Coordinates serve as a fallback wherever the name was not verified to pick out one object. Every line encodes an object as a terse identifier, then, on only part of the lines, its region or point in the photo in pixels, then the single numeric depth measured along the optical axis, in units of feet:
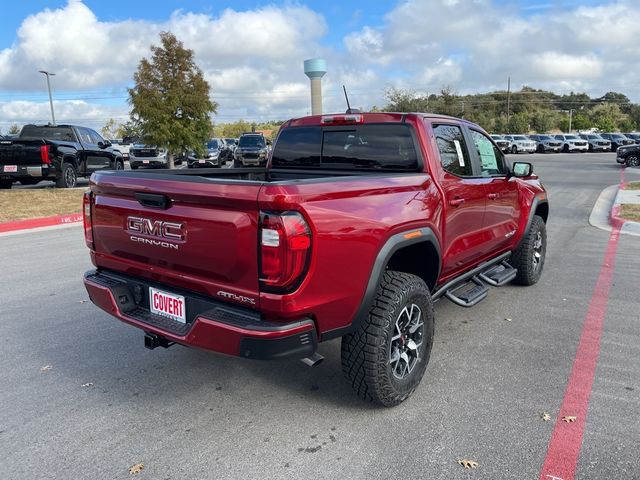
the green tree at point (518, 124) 224.94
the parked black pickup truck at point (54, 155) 42.24
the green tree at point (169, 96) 57.62
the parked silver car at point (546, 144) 140.67
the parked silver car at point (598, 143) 139.03
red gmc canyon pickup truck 8.41
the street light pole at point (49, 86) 135.71
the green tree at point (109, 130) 216.95
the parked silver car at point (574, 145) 139.64
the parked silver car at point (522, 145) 140.87
